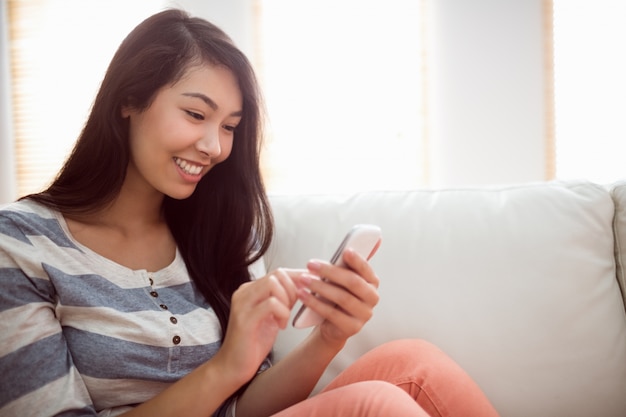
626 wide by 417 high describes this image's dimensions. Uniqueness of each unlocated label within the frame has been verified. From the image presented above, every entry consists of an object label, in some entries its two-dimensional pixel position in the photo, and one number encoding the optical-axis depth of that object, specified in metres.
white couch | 0.97
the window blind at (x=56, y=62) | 2.95
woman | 0.67
